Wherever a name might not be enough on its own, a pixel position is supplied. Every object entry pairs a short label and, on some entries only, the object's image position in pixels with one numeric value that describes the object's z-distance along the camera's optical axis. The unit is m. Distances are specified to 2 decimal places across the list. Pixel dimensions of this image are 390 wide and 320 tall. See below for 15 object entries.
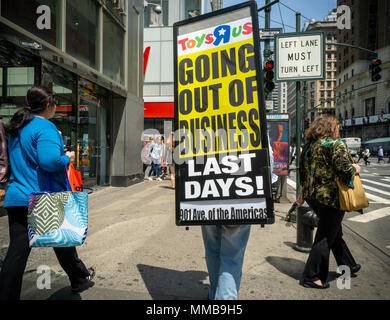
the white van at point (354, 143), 47.50
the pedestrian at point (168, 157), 12.73
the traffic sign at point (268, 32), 10.54
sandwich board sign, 2.49
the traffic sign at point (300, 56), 5.66
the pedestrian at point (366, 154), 28.58
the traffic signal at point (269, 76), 9.88
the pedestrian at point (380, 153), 32.66
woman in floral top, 3.26
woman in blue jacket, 2.46
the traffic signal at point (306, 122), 27.75
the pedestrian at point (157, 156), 13.14
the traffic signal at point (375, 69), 15.76
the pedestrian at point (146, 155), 13.98
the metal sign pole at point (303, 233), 4.36
